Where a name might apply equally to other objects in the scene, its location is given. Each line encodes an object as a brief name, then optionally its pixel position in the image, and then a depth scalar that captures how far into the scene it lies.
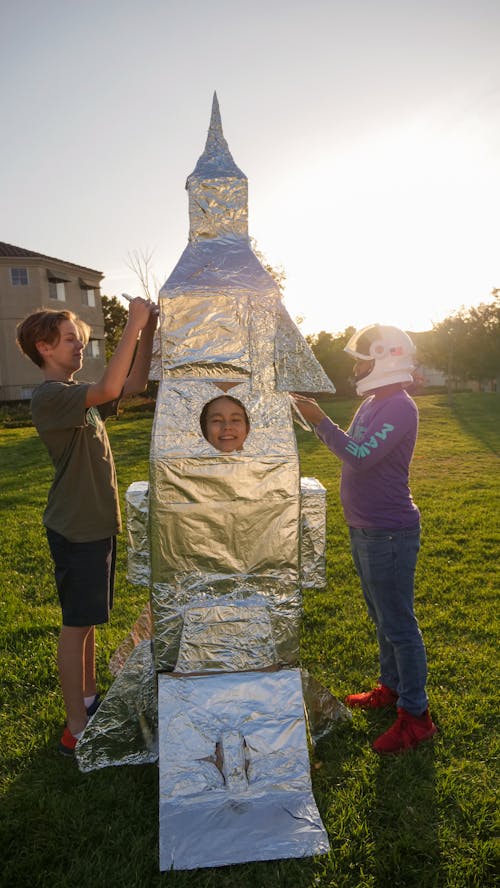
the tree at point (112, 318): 33.99
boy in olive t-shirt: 2.80
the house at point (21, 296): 24.31
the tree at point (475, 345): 33.72
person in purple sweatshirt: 2.79
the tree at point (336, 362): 27.61
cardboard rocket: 2.56
